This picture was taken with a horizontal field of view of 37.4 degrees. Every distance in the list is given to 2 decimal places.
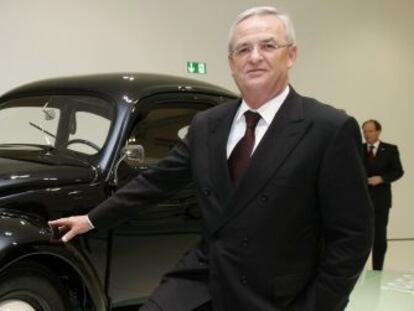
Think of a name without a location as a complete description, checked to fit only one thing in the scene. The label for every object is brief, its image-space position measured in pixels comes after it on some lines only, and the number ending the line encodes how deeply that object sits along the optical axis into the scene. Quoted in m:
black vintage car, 2.82
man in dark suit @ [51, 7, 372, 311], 1.72
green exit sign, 7.73
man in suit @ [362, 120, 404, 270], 6.58
